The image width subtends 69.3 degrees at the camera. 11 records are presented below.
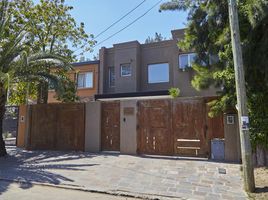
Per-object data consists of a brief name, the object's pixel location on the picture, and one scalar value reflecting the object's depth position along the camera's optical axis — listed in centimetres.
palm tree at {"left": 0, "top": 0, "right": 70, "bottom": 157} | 838
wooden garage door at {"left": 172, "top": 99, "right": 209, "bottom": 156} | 780
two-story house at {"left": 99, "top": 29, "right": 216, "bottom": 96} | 1498
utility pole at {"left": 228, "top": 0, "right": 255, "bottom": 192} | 451
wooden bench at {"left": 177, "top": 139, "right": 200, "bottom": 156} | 783
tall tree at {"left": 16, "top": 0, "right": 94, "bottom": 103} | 1193
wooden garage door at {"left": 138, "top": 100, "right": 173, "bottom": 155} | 827
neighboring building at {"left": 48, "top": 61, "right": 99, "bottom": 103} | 1758
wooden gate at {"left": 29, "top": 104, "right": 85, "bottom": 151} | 970
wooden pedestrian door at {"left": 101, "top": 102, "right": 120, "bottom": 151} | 905
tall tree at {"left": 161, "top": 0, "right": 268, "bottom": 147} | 514
